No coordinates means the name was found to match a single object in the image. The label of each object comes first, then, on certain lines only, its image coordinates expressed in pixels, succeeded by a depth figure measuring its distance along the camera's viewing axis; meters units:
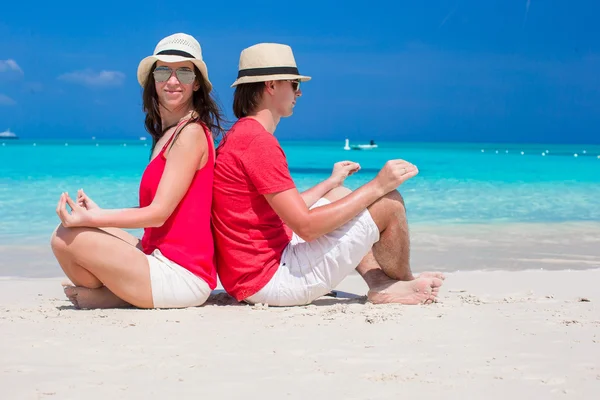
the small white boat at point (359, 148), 77.86
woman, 3.72
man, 3.75
